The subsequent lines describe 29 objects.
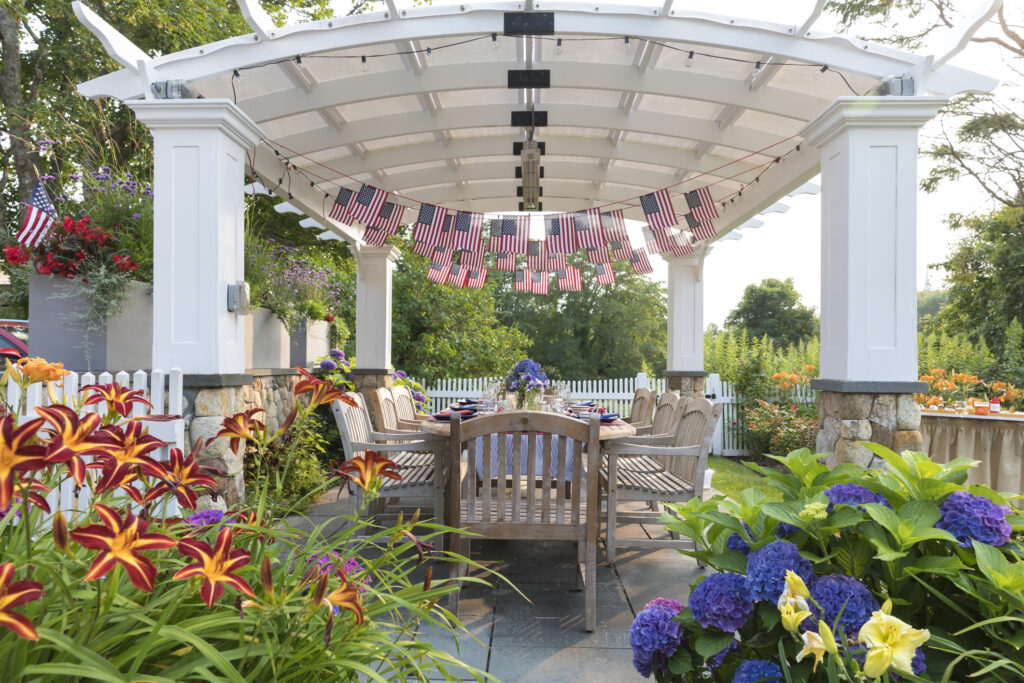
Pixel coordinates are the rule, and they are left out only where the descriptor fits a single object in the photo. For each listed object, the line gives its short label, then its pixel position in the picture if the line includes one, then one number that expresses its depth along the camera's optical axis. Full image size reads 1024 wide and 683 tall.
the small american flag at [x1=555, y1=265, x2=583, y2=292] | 6.88
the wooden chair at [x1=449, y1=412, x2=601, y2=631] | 2.78
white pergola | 3.43
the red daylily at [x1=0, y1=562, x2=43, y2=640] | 0.58
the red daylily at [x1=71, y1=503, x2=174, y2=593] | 0.67
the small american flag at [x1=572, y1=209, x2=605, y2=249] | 6.20
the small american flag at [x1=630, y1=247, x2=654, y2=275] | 6.77
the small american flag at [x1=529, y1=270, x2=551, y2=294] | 7.22
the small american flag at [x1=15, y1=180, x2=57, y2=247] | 3.77
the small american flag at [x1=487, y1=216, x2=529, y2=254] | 6.47
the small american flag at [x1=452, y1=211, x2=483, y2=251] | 6.01
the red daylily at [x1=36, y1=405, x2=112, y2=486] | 0.77
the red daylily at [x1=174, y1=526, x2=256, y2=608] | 0.72
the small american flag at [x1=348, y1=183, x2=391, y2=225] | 5.54
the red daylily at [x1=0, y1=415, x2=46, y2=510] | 0.68
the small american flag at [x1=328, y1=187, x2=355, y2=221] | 5.61
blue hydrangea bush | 1.03
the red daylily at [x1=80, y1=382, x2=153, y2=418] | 1.20
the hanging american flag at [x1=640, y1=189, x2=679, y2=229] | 5.48
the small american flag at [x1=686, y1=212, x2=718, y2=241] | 5.63
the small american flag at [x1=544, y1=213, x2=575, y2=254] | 6.31
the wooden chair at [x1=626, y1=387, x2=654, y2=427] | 5.32
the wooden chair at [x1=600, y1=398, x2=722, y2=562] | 3.32
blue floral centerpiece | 4.56
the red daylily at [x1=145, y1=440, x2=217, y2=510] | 1.01
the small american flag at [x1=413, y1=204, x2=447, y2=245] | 5.96
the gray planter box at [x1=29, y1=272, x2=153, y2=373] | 3.77
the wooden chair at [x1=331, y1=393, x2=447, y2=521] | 3.40
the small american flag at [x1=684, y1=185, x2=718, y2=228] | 5.49
